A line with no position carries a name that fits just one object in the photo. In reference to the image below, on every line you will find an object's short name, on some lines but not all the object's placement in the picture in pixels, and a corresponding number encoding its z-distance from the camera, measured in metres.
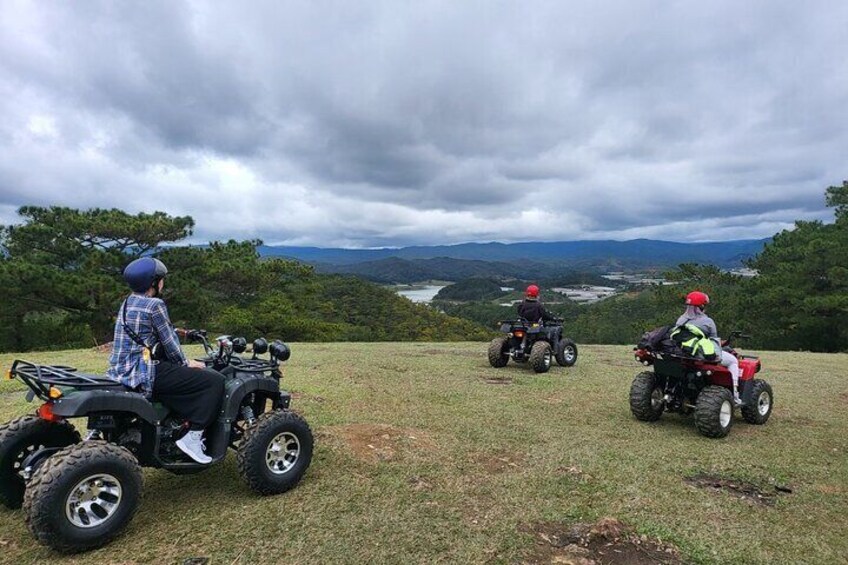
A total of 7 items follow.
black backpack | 6.63
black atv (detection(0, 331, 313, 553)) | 3.30
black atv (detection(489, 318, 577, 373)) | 10.77
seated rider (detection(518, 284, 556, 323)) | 10.67
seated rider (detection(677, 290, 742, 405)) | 6.48
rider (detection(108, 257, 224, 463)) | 3.93
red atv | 6.43
